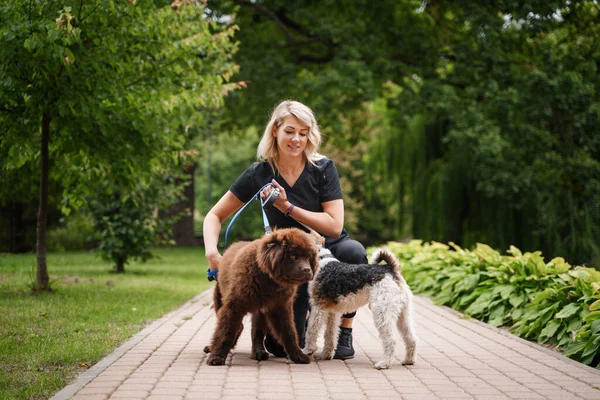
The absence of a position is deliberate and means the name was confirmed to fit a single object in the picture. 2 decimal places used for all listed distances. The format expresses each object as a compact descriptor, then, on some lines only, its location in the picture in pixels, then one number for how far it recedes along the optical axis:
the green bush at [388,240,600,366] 6.81
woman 6.50
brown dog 5.48
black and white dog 5.90
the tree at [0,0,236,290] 9.41
